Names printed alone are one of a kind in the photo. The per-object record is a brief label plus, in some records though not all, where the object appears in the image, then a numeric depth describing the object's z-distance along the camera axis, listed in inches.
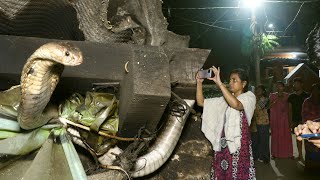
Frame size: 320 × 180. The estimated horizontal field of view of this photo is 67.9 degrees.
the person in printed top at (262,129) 290.6
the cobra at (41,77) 58.4
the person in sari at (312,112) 251.4
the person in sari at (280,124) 300.4
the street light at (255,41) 539.7
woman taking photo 136.6
